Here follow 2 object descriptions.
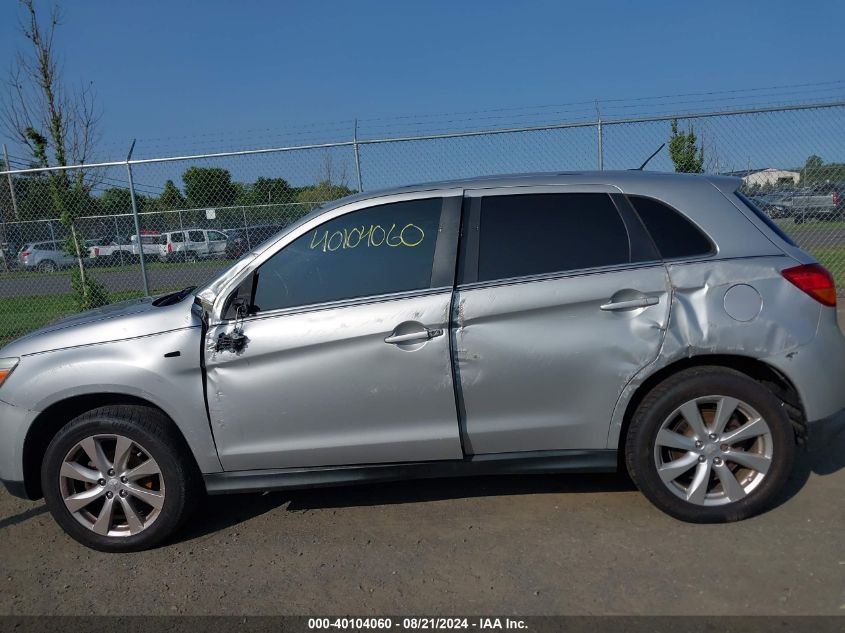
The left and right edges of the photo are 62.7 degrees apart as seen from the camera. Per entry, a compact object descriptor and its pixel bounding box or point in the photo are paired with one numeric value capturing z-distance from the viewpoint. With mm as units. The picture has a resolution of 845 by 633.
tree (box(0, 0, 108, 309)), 9305
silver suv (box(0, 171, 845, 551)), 3438
